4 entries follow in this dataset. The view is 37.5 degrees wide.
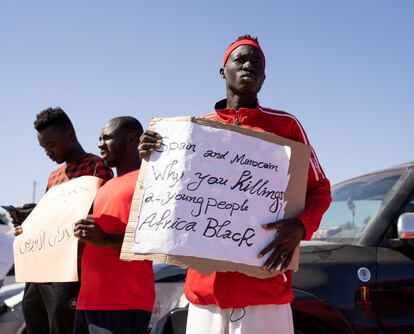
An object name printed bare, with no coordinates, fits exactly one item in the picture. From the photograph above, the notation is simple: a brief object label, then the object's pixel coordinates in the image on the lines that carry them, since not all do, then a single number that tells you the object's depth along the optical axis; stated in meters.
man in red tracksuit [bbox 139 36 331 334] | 2.38
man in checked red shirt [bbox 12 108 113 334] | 3.36
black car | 3.61
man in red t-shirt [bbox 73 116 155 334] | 2.90
